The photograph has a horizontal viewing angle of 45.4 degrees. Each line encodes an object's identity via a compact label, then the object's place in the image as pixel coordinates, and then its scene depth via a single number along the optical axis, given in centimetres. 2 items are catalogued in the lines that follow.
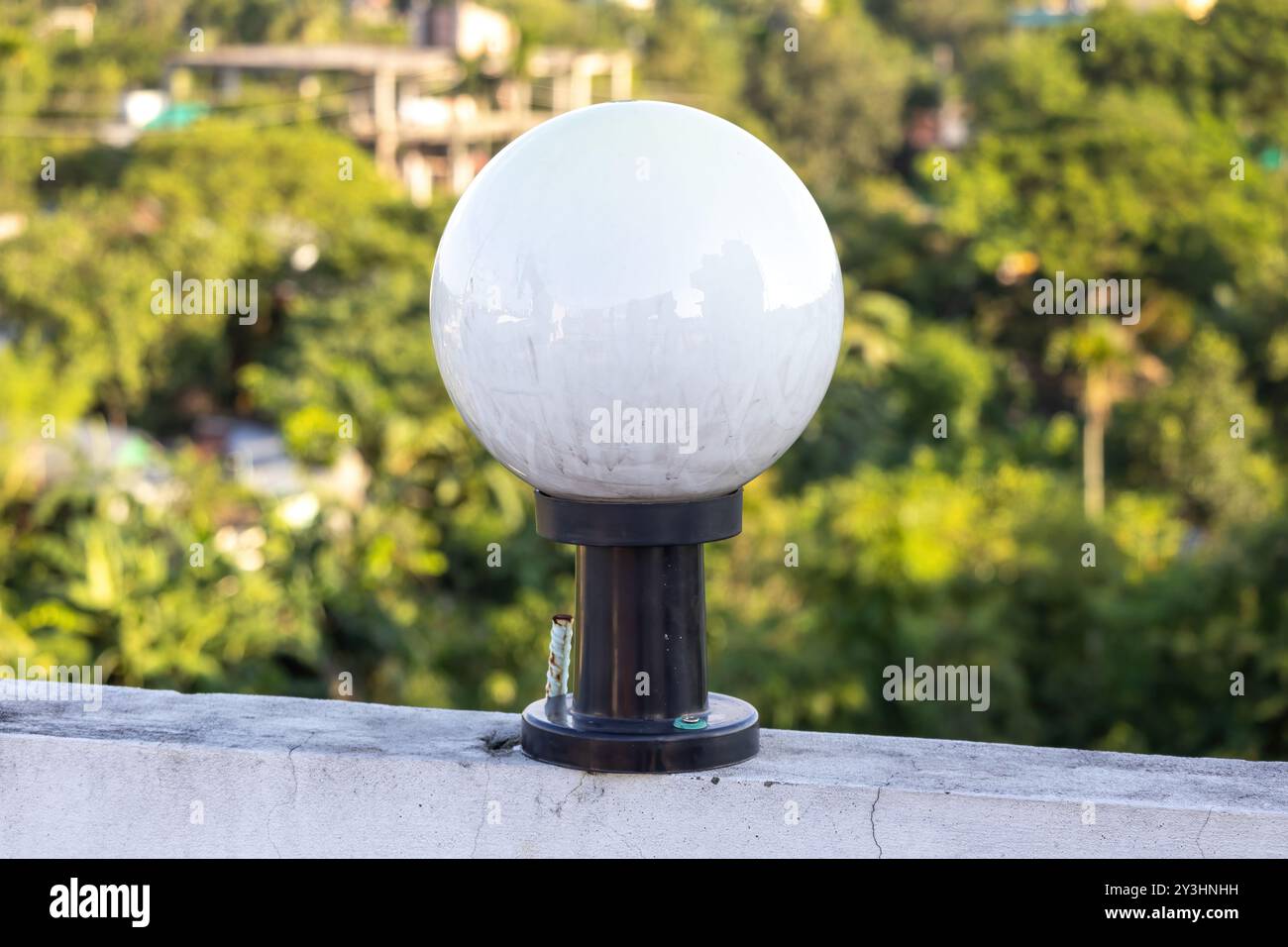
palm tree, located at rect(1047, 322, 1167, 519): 1989
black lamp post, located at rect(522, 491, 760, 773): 170
